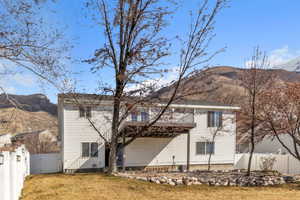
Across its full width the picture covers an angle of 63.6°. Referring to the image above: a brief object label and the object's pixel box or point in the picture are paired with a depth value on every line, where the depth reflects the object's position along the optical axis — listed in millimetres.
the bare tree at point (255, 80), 12000
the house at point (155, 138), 14953
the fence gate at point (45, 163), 15164
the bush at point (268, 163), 15784
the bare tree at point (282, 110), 10539
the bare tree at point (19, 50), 4998
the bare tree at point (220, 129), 18408
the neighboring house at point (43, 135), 27716
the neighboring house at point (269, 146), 25223
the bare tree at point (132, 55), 8625
